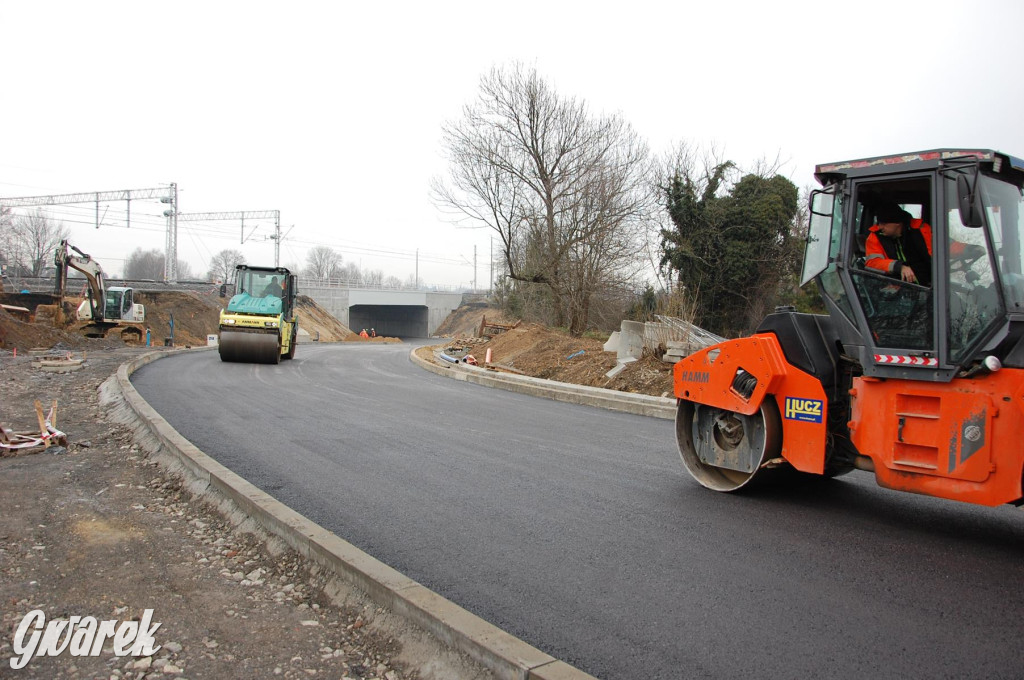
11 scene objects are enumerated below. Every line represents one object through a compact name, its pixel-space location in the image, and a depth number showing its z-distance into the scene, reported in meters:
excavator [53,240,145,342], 27.11
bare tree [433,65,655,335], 24.19
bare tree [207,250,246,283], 111.12
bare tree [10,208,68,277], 72.88
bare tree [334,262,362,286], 122.28
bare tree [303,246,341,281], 121.06
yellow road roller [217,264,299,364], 19.97
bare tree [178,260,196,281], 133.62
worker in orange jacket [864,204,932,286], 4.80
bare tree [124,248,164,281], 114.88
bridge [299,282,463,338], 77.00
